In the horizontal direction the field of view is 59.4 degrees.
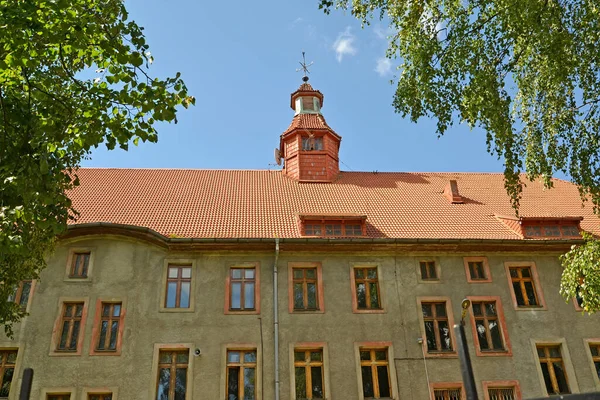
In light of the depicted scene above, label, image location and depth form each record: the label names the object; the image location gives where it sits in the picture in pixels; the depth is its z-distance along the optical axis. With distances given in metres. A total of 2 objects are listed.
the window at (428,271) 17.84
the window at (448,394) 15.73
